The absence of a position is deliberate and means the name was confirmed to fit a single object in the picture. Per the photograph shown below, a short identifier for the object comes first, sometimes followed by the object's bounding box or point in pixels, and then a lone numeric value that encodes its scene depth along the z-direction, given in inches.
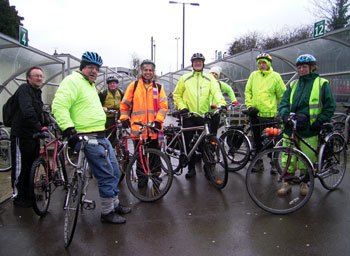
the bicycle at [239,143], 199.2
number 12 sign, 277.5
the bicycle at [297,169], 137.4
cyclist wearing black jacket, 142.7
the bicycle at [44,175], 132.3
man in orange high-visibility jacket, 167.0
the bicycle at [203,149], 169.2
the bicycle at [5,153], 218.5
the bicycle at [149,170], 152.9
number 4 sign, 245.4
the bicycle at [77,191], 110.3
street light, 1020.8
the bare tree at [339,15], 1101.7
